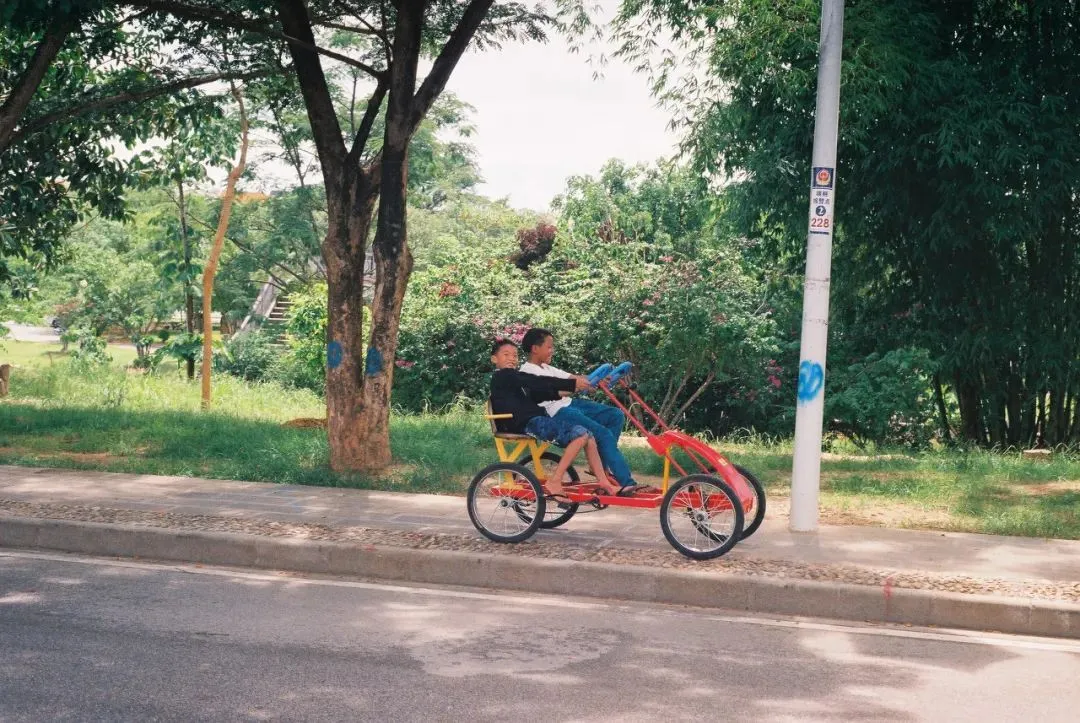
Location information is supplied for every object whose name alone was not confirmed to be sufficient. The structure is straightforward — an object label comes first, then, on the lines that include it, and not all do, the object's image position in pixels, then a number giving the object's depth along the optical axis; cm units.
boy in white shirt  873
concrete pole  909
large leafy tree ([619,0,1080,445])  1380
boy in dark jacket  862
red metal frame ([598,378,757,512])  824
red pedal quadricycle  820
